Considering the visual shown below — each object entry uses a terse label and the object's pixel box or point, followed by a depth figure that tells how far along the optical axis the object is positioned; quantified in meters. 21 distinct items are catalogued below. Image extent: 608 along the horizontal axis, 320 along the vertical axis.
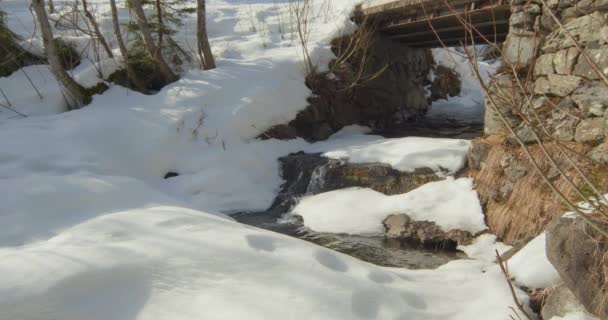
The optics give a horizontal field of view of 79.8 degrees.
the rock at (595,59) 3.33
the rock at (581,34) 3.41
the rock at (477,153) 4.39
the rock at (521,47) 4.11
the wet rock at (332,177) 4.84
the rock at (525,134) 3.98
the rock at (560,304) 2.03
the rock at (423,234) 3.96
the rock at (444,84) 12.17
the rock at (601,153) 3.26
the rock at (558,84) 3.67
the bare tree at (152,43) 7.18
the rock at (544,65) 3.95
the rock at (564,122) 3.61
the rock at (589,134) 3.37
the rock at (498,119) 4.32
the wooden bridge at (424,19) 5.76
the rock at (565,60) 3.67
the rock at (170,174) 5.68
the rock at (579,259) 1.96
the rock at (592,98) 3.41
